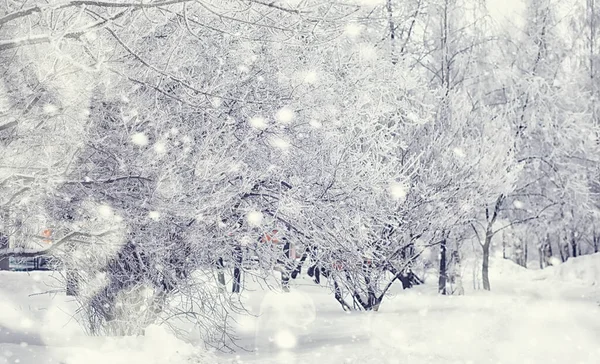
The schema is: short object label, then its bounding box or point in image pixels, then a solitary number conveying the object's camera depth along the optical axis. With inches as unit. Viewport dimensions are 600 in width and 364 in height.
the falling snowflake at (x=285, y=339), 356.3
